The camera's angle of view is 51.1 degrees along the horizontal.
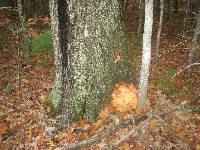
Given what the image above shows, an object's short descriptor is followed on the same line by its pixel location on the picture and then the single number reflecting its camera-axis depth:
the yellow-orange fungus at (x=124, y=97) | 4.14
